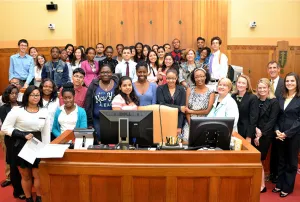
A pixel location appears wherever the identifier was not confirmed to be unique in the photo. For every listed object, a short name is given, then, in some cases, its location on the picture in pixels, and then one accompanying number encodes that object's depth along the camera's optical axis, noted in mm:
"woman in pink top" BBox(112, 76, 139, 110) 3156
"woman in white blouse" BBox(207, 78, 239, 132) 3184
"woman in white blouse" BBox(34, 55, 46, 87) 5805
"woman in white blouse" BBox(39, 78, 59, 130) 3256
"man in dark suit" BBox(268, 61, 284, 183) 3846
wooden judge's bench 2133
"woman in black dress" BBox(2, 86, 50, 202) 2814
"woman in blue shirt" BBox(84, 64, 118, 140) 3389
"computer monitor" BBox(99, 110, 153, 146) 2414
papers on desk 2166
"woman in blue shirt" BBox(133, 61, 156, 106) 3425
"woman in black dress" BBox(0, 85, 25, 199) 3310
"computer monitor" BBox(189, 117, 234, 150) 2322
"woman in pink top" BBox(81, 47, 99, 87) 4887
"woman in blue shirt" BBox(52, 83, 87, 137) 3051
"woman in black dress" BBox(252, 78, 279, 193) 3396
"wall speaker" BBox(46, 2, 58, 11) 7245
